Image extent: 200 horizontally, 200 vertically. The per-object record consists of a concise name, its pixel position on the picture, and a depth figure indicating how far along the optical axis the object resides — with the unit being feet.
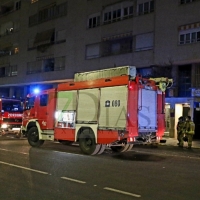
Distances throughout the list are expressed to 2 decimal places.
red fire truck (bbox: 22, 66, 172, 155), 36.45
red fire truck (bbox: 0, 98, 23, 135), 60.59
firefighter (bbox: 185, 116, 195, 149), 51.70
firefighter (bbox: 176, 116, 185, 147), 53.06
